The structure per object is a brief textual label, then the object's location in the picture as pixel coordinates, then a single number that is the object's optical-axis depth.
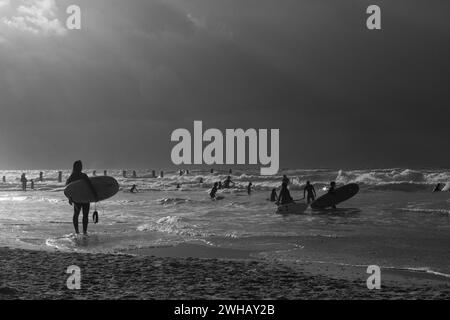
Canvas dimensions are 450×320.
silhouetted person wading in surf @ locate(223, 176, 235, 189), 50.74
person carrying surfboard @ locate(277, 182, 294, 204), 22.62
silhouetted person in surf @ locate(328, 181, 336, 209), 23.86
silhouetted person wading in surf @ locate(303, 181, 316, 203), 26.91
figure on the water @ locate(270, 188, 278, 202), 29.43
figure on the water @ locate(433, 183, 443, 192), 42.38
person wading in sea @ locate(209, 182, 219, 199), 36.31
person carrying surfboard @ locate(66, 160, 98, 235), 12.92
